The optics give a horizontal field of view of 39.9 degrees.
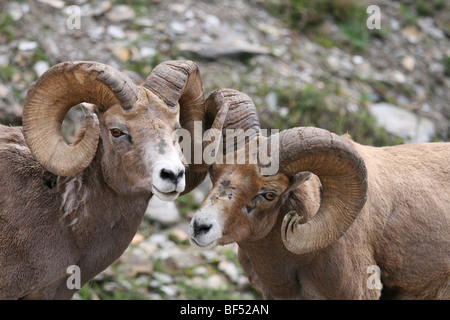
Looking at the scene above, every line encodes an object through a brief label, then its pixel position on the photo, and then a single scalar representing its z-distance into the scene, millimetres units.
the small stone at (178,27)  13906
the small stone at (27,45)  12477
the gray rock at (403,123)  13367
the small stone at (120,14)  13695
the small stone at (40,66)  12055
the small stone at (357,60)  15117
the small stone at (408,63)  15328
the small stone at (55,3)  13523
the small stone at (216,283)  10102
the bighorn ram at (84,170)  6402
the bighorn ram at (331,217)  6395
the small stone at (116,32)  13336
